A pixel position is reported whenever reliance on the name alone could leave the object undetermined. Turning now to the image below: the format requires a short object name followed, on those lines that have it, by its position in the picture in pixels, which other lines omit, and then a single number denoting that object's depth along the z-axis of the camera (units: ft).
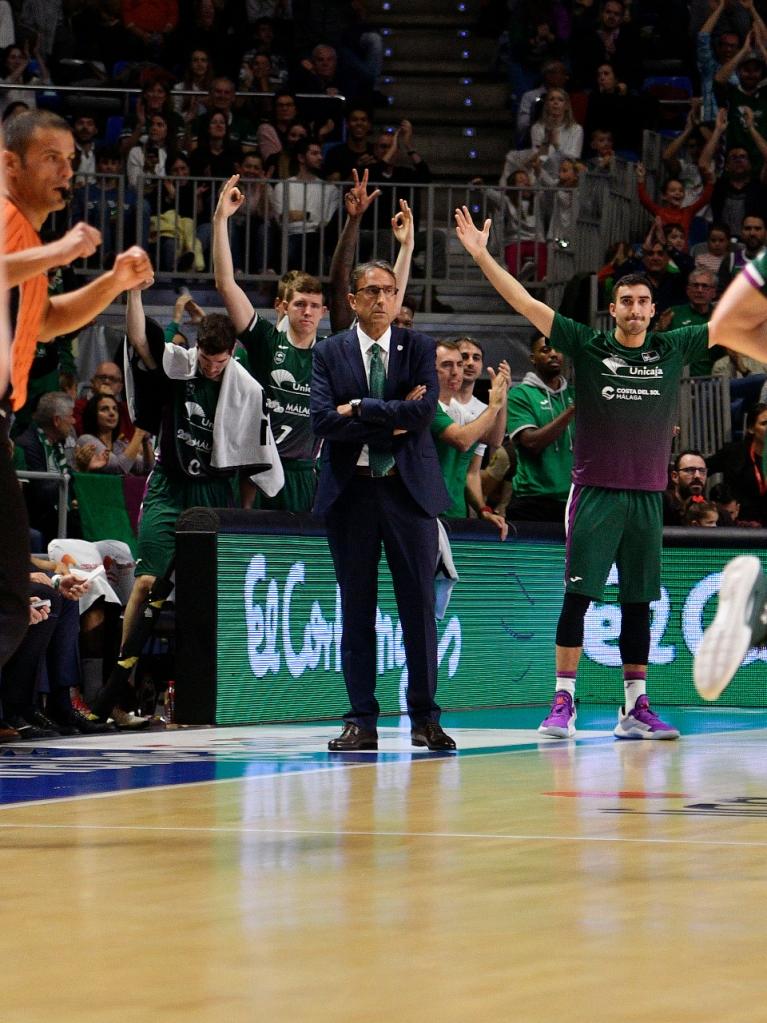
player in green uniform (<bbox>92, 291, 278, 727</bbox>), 62.39
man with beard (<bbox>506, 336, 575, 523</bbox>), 75.00
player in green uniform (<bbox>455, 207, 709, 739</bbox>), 60.70
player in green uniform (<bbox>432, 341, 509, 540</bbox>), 65.51
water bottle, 62.75
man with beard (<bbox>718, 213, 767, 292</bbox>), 108.27
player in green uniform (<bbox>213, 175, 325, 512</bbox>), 63.36
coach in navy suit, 51.90
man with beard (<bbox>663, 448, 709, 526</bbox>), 85.46
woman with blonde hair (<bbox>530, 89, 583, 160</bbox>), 118.11
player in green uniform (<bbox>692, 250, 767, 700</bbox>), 30.27
